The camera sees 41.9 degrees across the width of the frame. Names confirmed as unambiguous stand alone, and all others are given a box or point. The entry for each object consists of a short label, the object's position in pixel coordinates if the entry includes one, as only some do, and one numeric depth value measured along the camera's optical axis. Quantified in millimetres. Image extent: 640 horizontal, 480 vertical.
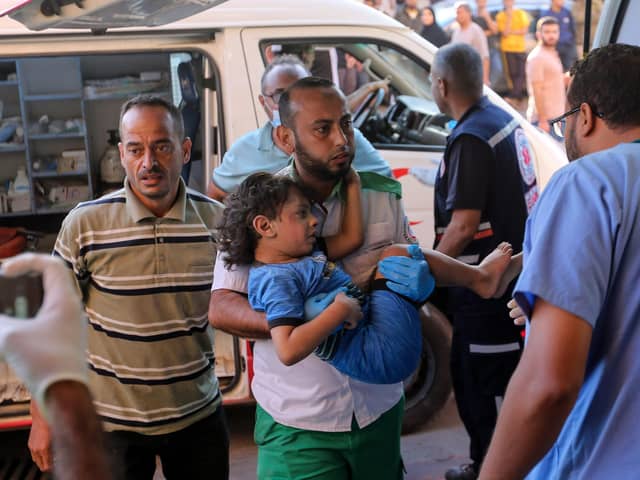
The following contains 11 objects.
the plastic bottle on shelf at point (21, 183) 5891
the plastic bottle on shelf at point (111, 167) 5906
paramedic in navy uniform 3785
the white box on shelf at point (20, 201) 5852
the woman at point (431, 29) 11484
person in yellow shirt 11969
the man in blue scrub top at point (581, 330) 1525
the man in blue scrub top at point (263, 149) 3861
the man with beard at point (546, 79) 10571
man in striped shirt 2561
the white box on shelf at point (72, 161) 6002
